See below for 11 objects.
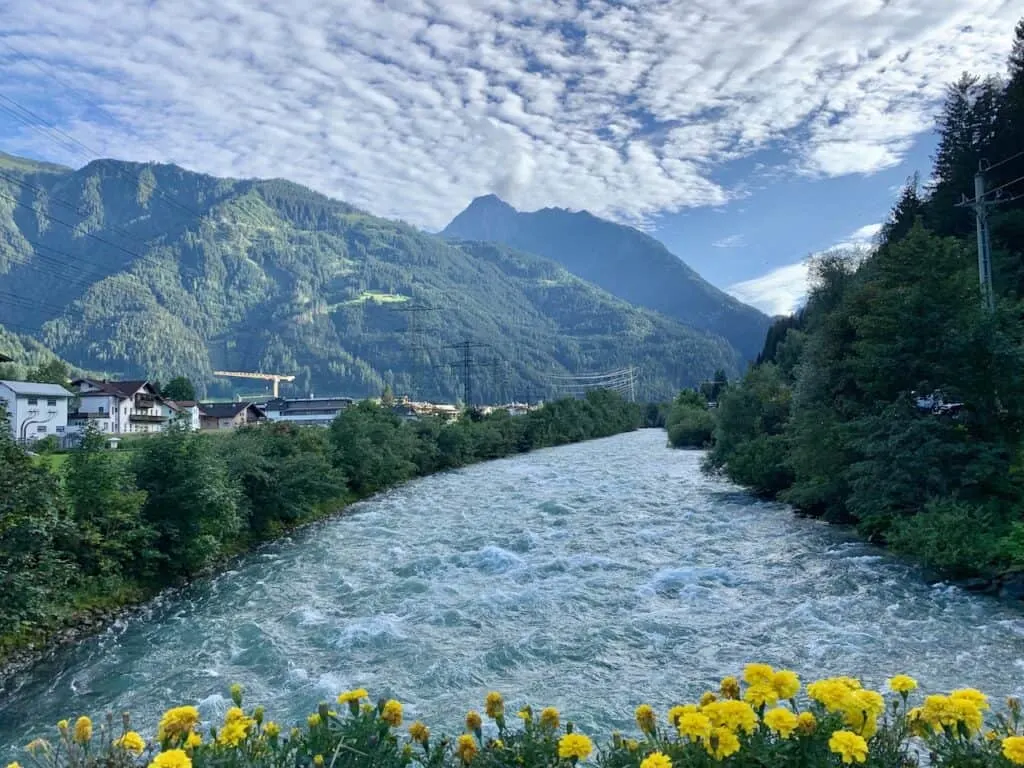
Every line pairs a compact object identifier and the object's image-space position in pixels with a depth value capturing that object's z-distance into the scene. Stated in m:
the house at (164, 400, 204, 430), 83.57
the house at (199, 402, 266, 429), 102.94
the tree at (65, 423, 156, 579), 17.67
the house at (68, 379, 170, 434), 73.81
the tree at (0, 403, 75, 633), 13.19
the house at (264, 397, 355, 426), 124.56
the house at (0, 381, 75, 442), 56.16
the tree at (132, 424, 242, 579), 20.70
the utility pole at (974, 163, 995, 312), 23.91
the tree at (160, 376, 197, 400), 108.69
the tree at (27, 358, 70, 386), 79.19
